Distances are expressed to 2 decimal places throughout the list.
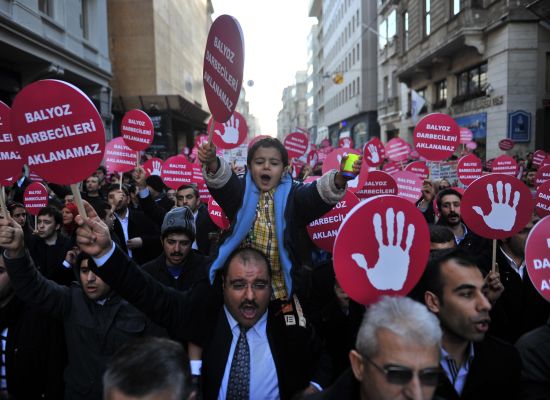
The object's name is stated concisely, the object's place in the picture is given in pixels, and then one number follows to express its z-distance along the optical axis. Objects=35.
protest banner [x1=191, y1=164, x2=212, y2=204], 6.37
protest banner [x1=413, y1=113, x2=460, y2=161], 7.24
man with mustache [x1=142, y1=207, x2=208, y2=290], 3.54
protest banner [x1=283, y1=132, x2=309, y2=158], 10.74
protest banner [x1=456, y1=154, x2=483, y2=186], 7.21
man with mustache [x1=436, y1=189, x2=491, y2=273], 4.63
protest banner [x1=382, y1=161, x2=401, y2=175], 8.65
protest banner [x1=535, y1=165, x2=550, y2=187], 6.51
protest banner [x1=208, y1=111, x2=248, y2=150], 7.02
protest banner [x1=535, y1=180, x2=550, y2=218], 4.70
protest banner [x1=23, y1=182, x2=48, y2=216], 5.79
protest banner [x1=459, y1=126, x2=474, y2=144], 14.06
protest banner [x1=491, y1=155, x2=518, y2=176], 8.13
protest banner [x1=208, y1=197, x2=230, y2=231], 5.07
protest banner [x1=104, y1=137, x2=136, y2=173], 6.98
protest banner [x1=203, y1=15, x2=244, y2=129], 2.64
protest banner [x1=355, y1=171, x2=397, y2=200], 5.50
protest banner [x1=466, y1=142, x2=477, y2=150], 15.80
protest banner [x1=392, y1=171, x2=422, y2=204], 6.33
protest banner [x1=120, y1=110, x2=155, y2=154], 6.73
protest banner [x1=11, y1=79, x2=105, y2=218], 2.20
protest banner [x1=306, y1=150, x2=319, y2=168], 14.20
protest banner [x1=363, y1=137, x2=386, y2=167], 8.99
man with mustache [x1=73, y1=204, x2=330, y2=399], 2.28
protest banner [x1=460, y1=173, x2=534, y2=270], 3.47
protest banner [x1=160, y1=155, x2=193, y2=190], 7.43
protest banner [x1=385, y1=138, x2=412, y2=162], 10.14
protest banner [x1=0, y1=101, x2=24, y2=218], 3.26
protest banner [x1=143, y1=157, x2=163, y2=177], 8.60
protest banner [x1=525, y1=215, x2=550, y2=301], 2.57
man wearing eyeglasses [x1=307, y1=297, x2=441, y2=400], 1.68
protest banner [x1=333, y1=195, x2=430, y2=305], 2.21
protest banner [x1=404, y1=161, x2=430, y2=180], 7.84
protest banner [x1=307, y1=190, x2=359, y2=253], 4.09
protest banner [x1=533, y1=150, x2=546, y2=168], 10.26
